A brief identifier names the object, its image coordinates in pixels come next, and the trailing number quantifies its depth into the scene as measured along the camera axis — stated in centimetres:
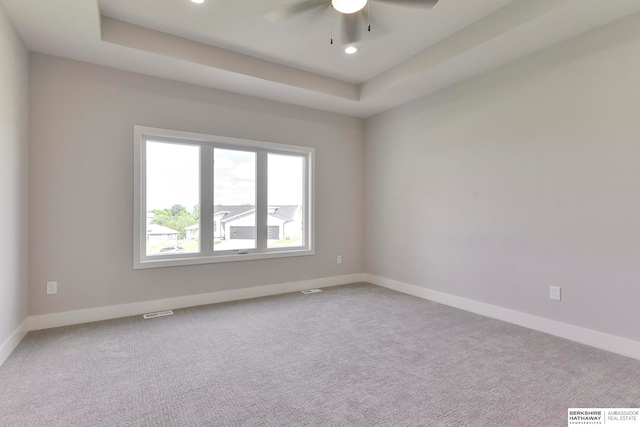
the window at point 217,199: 364
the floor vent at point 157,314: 343
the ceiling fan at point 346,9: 213
